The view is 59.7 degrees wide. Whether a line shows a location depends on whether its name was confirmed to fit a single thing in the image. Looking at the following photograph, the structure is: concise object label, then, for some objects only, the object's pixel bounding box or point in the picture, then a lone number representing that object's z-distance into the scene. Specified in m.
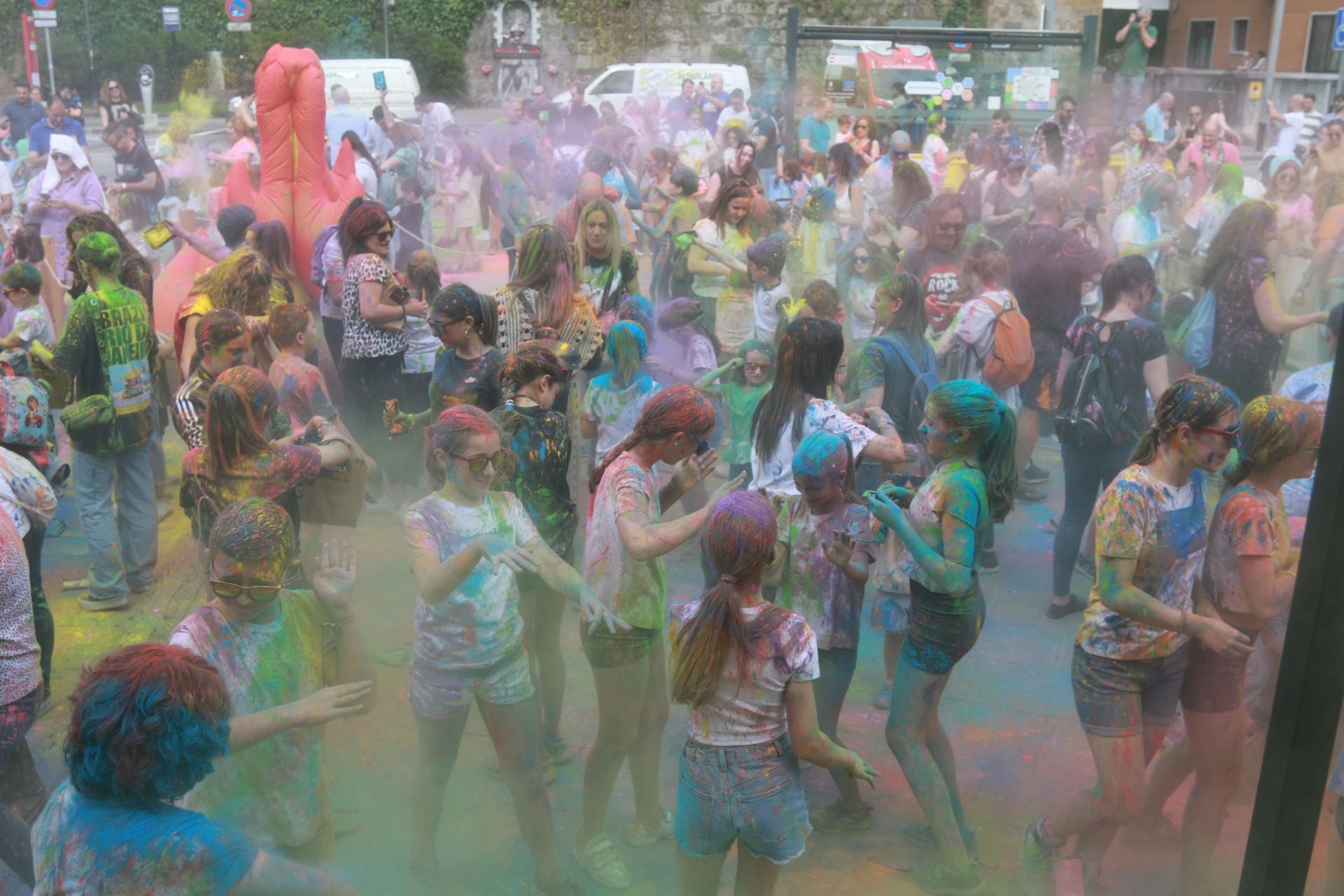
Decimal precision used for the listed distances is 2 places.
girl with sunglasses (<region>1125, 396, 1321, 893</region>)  3.44
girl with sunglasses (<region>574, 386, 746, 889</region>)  3.57
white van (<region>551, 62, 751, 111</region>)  21.98
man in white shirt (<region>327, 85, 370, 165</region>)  13.77
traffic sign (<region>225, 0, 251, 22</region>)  24.48
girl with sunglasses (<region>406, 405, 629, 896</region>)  3.41
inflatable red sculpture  8.23
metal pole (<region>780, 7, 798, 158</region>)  14.46
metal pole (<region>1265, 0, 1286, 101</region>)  26.00
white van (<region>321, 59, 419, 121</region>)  21.05
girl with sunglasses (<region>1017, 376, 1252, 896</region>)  3.40
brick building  27.41
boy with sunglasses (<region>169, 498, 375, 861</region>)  2.81
